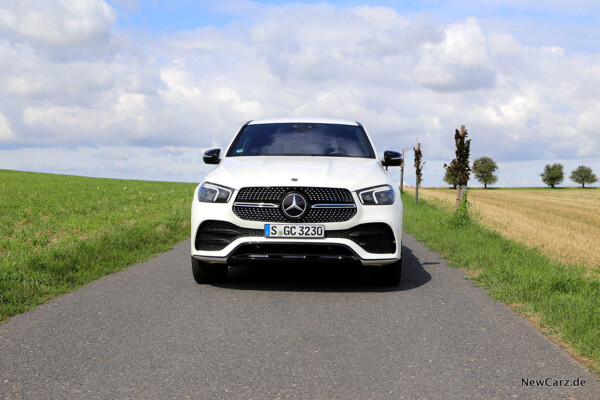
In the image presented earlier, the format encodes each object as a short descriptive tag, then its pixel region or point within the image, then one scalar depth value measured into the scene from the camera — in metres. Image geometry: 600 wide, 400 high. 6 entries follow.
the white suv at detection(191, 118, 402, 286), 5.59
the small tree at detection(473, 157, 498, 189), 117.38
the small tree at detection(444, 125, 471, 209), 16.62
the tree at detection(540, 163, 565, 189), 112.00
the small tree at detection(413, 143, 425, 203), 29.94
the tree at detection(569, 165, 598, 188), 112.88
